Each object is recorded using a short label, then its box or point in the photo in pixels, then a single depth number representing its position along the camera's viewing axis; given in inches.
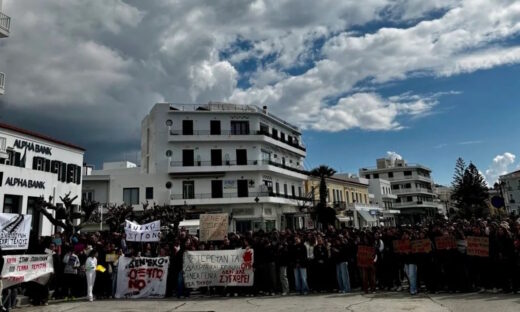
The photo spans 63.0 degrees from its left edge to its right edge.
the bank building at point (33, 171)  975.6
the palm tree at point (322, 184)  1800.8
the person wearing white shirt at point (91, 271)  524.5
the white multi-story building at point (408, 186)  3590.1
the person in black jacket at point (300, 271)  537.3
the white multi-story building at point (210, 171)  1697.8
